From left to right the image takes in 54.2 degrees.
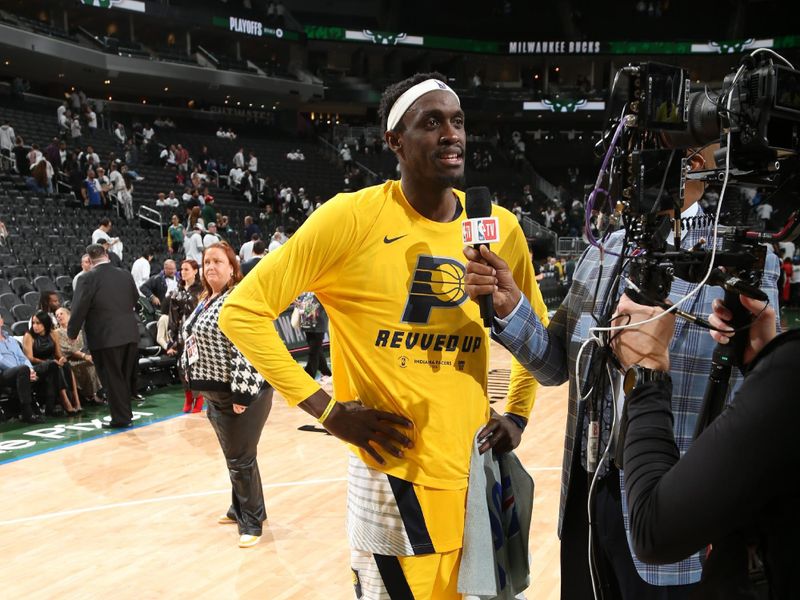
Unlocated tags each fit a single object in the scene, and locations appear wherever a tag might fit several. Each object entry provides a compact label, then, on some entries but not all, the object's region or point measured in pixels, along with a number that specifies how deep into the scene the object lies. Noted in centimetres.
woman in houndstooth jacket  441
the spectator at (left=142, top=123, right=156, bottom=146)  2146
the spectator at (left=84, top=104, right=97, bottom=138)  1995
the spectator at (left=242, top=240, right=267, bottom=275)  936
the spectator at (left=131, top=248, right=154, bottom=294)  1138
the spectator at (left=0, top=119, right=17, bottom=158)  1541
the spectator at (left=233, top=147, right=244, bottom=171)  2172
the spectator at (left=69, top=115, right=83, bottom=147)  1839
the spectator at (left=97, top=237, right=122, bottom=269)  1056
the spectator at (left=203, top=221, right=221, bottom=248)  1201
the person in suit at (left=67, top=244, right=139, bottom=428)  712
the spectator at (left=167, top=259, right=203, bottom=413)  806
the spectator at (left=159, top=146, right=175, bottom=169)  2041
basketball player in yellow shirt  205
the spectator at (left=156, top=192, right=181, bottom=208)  1639
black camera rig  130
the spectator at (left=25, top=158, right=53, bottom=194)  1462
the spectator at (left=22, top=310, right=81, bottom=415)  751
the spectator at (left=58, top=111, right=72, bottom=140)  1835
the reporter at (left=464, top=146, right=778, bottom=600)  175
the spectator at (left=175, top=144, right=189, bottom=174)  2039
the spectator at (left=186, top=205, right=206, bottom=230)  1367
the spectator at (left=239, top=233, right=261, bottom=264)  1181
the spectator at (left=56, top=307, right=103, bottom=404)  788
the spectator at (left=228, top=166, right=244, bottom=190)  2119
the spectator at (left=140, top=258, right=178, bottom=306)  1027
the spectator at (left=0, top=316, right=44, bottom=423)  715
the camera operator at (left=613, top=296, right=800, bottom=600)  104
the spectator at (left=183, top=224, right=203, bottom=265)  1255
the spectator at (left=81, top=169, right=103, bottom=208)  1494
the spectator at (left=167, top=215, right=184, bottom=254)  1359
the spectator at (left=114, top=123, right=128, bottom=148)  1995
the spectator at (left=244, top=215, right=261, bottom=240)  1552
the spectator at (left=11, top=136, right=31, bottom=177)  1500
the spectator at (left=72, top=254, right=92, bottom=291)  819
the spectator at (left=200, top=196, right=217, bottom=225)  1531
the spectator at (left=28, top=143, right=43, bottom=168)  1506
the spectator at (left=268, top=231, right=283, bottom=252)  1180
